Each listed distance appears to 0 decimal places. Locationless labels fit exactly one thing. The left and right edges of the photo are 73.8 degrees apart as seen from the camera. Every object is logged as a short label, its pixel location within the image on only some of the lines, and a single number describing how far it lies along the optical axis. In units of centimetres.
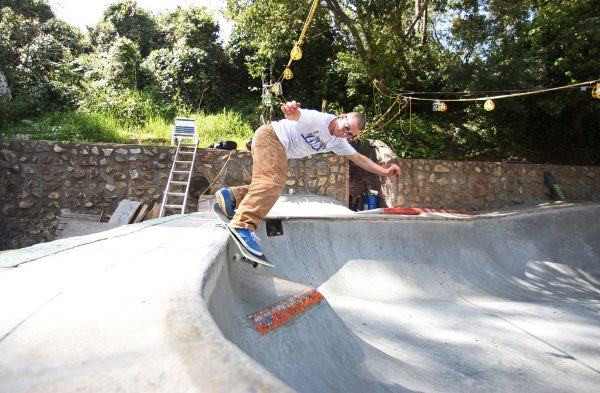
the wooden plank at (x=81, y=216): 737
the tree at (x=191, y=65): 1312
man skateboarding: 295
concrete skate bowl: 202
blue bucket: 978
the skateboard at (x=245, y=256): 268
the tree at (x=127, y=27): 1739
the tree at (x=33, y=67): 1122
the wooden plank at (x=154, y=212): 751
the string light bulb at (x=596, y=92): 837
